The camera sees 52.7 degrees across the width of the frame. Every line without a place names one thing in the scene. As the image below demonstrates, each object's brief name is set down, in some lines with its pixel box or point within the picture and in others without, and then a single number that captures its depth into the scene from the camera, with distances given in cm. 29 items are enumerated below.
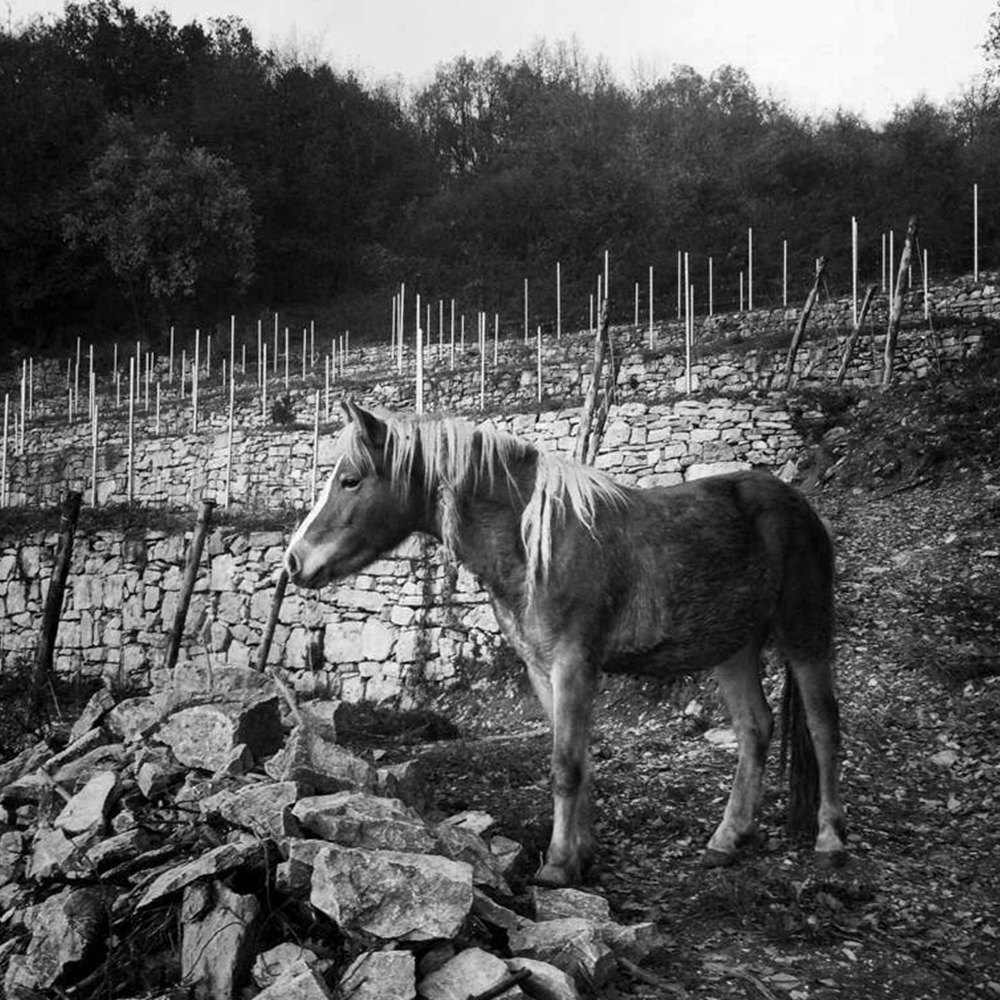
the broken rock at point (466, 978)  312
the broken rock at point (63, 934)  354
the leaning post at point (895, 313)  1580
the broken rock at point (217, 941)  329
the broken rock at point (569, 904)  381
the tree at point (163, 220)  3444
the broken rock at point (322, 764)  440
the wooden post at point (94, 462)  1753
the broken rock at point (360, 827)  376
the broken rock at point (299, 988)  301
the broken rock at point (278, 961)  327
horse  432
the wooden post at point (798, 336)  1695
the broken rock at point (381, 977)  312
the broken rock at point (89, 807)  453
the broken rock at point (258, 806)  377
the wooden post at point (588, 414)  1122
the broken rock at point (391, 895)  328
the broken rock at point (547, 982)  316
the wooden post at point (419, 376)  1084
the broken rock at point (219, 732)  494
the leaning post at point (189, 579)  1090
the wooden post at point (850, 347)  1669
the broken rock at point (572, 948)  336
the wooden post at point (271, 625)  1116
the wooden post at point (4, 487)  1833
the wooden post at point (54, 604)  902
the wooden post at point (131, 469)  1789
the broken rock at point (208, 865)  356
